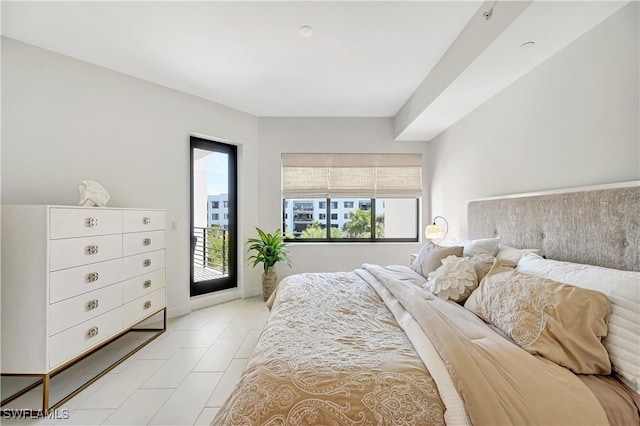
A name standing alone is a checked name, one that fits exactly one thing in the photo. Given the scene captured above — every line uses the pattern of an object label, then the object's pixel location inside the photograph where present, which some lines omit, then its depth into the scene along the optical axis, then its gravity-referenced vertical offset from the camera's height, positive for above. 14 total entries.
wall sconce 3.44 -0.22
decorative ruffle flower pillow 1.74 -0.43
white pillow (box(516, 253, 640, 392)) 1.00 -0.39
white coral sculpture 2.21 +0.16
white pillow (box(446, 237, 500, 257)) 2.16 -0.27
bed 0.92 -0.58
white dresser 1.70 -0.48
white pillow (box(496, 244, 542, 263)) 1.83 -0.27
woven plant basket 3.70 -0.94
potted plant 3.70 -0.58
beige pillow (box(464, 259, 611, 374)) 1.05 -0.45
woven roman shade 4.16 +0.59
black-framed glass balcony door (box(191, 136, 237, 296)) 3.57 -0.03
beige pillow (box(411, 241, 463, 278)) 2.27 -0.37
